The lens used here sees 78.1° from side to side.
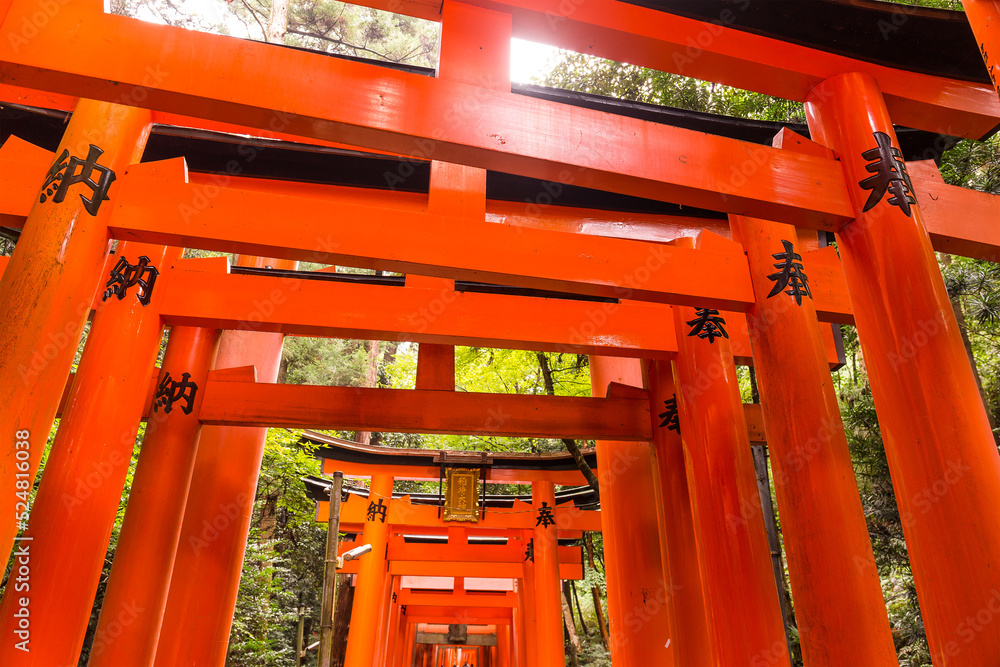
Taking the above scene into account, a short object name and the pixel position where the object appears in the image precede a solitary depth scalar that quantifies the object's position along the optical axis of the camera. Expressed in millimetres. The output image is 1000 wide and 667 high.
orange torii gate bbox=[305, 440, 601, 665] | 9930
